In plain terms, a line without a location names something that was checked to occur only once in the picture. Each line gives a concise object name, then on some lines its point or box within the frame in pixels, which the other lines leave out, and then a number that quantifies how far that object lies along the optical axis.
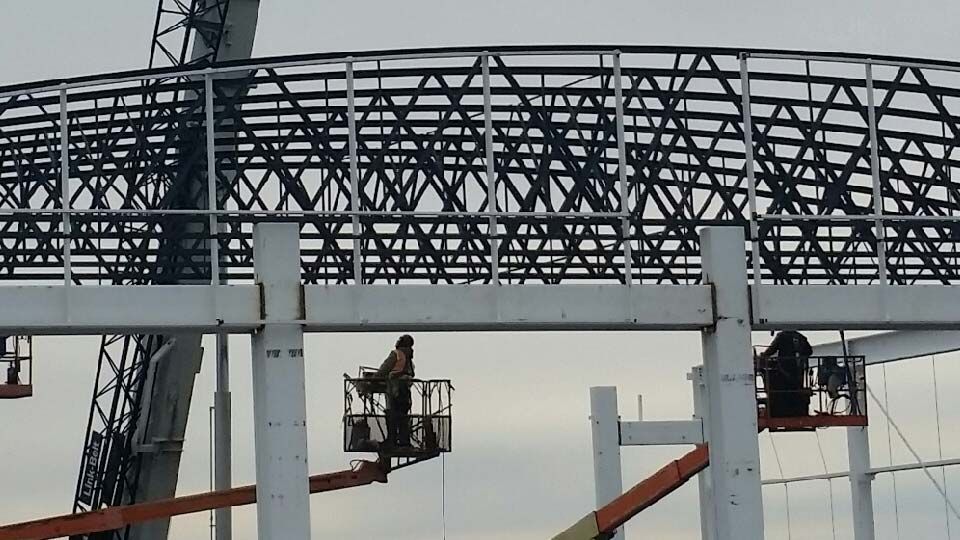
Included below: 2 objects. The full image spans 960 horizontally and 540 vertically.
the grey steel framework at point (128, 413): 43.56
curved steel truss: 27.12
